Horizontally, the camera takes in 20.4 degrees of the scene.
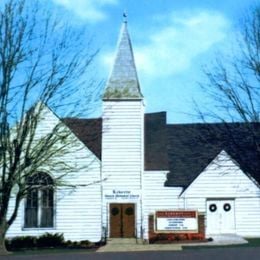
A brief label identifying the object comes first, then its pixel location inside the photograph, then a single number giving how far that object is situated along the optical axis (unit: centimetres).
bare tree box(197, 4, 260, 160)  3722
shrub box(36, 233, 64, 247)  4175
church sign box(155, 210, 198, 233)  4050
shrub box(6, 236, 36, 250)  4134
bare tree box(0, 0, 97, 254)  3397
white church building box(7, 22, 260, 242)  4419
